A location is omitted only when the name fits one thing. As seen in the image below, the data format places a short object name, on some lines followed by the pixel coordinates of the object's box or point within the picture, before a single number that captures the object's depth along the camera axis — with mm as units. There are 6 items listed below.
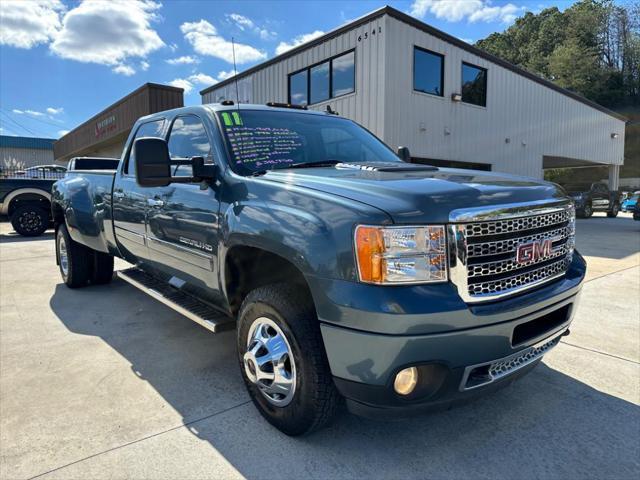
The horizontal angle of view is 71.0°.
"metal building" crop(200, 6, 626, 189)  12195
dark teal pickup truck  1903
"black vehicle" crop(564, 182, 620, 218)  19375
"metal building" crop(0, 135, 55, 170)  49219
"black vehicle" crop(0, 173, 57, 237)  11562
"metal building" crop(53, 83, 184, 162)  17797
